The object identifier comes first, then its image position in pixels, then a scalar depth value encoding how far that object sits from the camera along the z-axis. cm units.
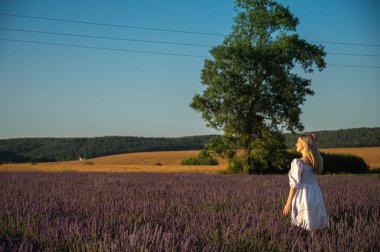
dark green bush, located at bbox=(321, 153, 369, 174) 3500
